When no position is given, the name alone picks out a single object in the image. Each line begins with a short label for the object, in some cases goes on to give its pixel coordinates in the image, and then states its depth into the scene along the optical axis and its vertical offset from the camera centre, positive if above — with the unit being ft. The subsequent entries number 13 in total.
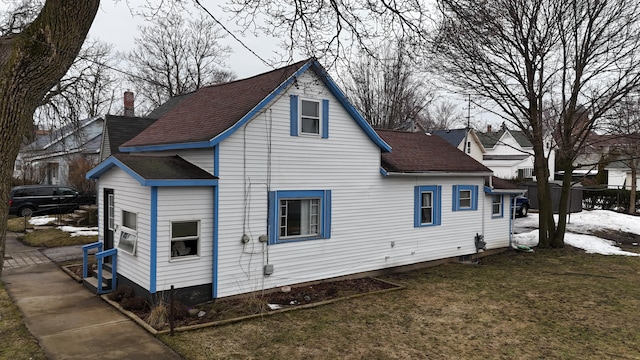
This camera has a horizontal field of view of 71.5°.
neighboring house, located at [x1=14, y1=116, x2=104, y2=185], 98.53 +2.17
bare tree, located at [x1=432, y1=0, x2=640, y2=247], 52.49 +13.68
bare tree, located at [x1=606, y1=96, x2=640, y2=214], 56.39 +7.13
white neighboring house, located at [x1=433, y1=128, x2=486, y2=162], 105.19 +8.99
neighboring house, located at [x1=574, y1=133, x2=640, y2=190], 85.10 +2.05
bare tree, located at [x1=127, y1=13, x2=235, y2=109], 130.82 +29.40
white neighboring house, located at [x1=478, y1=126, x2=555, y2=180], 146.92 +4.60
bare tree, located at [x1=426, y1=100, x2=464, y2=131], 183.97 +22.37
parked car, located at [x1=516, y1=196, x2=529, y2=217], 88.33 -6.40
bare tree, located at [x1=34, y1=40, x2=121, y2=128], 59.77 +9.83
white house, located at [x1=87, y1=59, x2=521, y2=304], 31.42 -1.95
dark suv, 75.41 -5.06
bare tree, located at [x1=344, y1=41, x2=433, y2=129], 112.67 +19.42
